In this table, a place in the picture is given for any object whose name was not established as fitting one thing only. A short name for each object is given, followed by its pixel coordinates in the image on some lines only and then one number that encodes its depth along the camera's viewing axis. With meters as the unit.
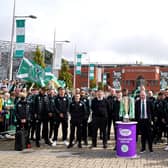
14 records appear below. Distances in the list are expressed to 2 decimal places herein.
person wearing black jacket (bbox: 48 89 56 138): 11.95
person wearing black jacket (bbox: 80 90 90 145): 11.87
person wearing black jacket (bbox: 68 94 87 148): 11.62
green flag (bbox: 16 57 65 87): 16.81
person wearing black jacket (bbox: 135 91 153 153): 10.98
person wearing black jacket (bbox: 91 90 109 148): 11.51
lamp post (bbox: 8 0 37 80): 20.55
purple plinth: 10.02
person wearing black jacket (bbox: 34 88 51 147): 11.78
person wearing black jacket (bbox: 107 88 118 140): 12.55
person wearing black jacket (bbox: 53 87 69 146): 12.03
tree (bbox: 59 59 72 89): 58.45
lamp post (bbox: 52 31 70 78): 28.67
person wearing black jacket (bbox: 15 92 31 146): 11.30
